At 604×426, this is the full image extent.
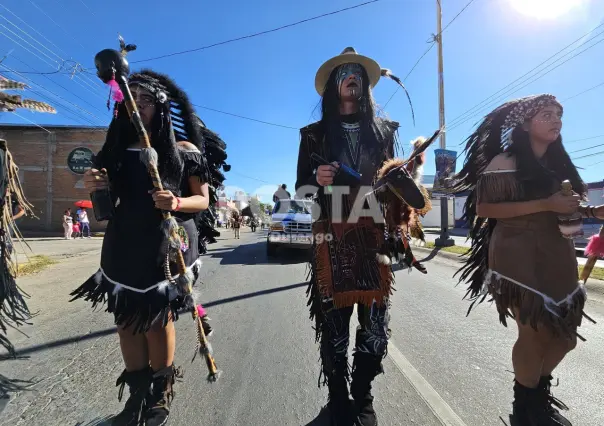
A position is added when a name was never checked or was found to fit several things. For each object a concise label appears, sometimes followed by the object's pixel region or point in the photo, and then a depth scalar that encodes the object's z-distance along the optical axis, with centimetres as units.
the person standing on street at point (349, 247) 202
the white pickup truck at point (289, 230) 1027
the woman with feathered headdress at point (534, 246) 171
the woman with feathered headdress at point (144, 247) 182
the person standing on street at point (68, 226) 1964
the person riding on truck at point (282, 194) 1066
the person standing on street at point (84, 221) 2142
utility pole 1319
